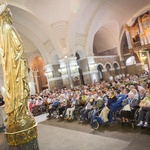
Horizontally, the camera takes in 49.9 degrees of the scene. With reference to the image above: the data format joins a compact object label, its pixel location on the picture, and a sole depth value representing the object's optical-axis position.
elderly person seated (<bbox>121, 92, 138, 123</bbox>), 5.32
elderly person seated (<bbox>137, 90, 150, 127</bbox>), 4.71
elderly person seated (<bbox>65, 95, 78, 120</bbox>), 7.81
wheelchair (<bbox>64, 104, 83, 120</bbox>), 7.83
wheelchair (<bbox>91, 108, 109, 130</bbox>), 5.91
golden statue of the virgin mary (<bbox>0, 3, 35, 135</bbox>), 1.77
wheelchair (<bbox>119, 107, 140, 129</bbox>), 5.19
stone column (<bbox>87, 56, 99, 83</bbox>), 18.98
